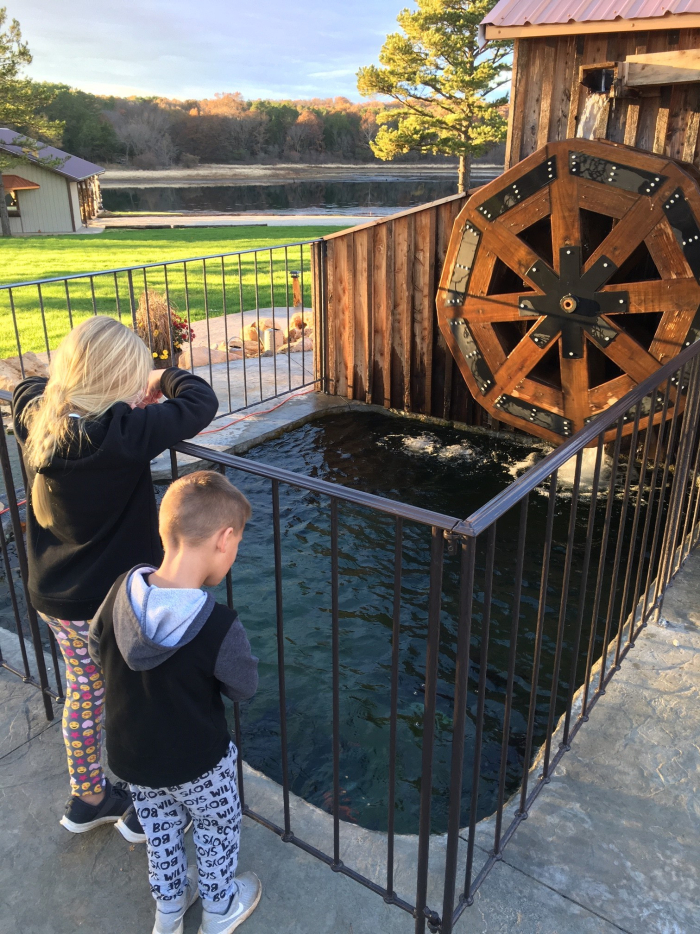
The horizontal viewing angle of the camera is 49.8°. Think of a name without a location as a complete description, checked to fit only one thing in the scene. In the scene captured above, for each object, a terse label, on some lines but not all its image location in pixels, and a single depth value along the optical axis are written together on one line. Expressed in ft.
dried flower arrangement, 23.76
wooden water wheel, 17.34
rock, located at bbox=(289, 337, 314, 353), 33.71
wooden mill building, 17.33
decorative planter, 23.86
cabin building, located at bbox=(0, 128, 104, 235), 137.80
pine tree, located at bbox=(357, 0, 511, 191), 116.06
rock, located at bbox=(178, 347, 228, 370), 30.01
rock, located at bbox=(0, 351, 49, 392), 25.99
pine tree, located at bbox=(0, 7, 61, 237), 119.55
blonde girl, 6.01
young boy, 5.23
